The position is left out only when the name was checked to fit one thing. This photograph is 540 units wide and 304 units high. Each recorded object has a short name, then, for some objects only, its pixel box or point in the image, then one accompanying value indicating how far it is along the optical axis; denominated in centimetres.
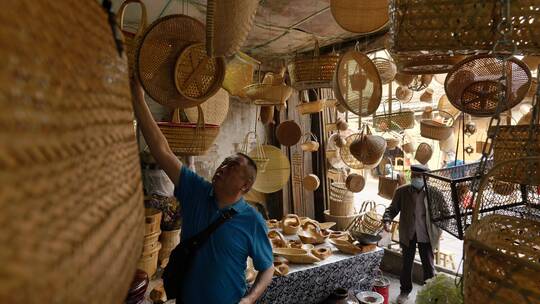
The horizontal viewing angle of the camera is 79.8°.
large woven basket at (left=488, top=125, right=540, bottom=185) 128
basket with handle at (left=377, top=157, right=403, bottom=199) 441
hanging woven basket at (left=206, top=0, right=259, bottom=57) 100
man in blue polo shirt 164
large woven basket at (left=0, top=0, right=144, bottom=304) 19
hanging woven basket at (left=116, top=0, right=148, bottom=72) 136
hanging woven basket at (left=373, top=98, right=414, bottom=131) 378
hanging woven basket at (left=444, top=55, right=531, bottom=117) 204
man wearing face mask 395
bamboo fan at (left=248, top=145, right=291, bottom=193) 389
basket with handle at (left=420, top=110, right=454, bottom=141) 358
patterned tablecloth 276
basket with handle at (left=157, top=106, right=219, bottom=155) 195
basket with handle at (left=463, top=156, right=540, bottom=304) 71
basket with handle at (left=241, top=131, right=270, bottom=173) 359
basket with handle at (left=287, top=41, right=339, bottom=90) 271
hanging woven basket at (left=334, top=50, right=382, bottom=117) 249
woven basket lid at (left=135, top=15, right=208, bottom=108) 132
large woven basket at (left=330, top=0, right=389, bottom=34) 212
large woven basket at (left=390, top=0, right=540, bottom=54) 109
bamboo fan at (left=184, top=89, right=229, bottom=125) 316
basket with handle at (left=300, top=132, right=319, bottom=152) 499
